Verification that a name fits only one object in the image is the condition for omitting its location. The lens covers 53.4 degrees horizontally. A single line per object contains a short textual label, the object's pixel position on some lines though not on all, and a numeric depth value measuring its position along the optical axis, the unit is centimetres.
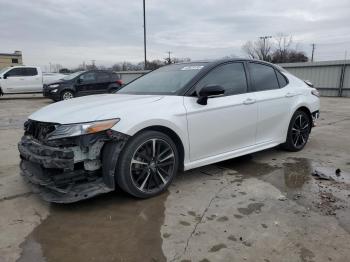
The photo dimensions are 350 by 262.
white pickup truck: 1838
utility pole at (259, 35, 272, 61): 5933
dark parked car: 1521
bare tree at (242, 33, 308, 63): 5441
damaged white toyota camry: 340
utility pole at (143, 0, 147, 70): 3148
